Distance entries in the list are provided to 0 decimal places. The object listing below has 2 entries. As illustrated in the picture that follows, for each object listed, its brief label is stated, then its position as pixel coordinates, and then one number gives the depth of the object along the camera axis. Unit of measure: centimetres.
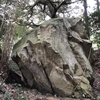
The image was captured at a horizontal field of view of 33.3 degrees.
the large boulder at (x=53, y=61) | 495
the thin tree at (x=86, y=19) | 939
